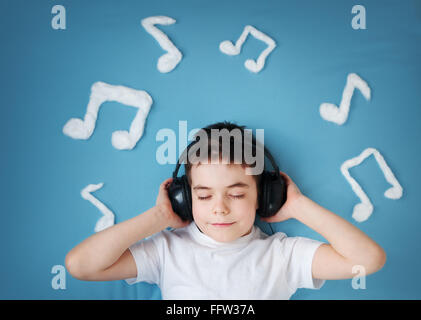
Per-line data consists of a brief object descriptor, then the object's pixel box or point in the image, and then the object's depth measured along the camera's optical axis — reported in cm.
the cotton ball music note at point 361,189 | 122
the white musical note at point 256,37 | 123
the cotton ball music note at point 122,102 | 120
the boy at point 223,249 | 102
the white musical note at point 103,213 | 119
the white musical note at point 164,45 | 122
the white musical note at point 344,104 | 123
